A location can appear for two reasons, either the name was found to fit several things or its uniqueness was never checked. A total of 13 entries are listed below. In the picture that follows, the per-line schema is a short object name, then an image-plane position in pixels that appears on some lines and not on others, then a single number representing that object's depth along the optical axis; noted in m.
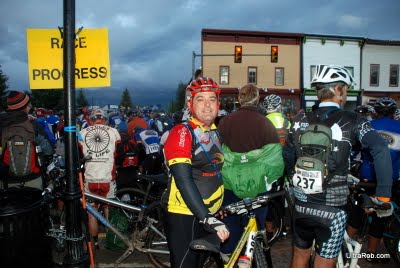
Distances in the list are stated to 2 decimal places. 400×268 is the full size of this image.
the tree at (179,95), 73.15
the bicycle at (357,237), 2.98
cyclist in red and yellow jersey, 2.52
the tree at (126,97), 139.25
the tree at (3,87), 40.55
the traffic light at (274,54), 21.53
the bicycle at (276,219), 5.75
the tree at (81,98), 81.56
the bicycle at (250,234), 2.97
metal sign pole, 3.24
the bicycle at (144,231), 4.48
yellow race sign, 3.47
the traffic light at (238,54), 20.70
